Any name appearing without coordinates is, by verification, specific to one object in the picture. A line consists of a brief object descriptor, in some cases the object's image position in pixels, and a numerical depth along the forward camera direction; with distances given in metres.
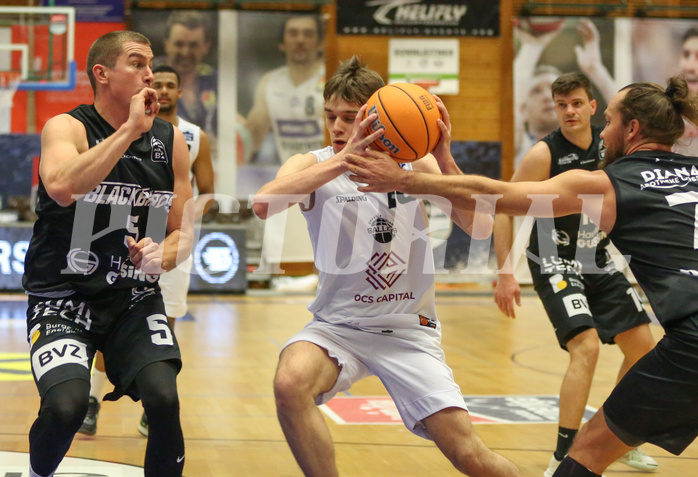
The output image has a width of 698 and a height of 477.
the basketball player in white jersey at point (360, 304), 6.77
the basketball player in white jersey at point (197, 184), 11.01
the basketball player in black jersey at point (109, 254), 6.55
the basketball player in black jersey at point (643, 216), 6.43
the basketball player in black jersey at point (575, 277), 9.93
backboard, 26.02
